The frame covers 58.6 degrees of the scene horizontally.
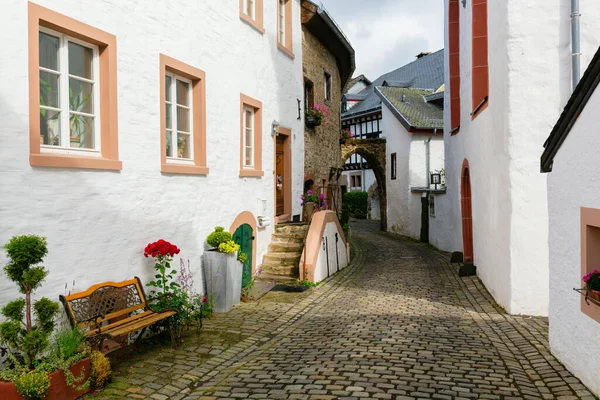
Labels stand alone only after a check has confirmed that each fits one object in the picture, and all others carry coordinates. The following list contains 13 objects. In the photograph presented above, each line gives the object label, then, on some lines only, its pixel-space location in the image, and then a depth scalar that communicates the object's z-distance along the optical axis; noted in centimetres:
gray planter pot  789
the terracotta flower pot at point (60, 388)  396
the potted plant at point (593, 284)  441
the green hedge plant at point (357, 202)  3778
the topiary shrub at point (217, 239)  804
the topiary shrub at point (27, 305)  407
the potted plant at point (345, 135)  2026
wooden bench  506
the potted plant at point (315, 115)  1435
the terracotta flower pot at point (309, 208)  1267
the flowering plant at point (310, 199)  1282
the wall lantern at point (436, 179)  2003
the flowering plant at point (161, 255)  640
